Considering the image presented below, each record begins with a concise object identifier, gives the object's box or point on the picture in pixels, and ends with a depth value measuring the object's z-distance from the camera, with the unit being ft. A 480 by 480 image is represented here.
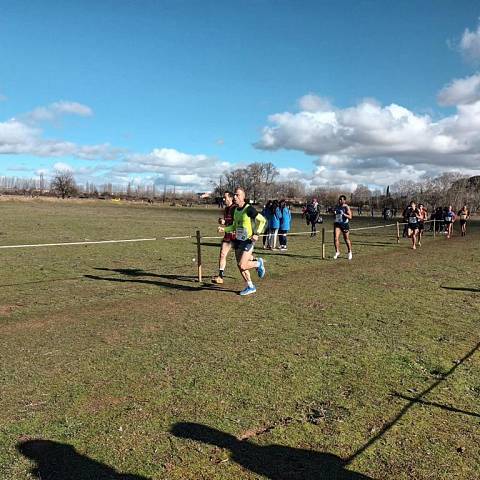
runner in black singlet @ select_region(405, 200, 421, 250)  66.69
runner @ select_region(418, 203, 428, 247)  69.41
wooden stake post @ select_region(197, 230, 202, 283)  36.44
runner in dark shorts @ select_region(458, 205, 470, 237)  93.48
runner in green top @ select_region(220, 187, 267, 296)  30.96
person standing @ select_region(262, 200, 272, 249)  62.49
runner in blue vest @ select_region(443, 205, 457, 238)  95.47
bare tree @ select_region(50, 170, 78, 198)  369.26
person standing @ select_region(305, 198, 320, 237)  87.30
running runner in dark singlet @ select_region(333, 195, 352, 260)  50.21
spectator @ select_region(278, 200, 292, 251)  61.11
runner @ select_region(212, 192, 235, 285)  34.55
